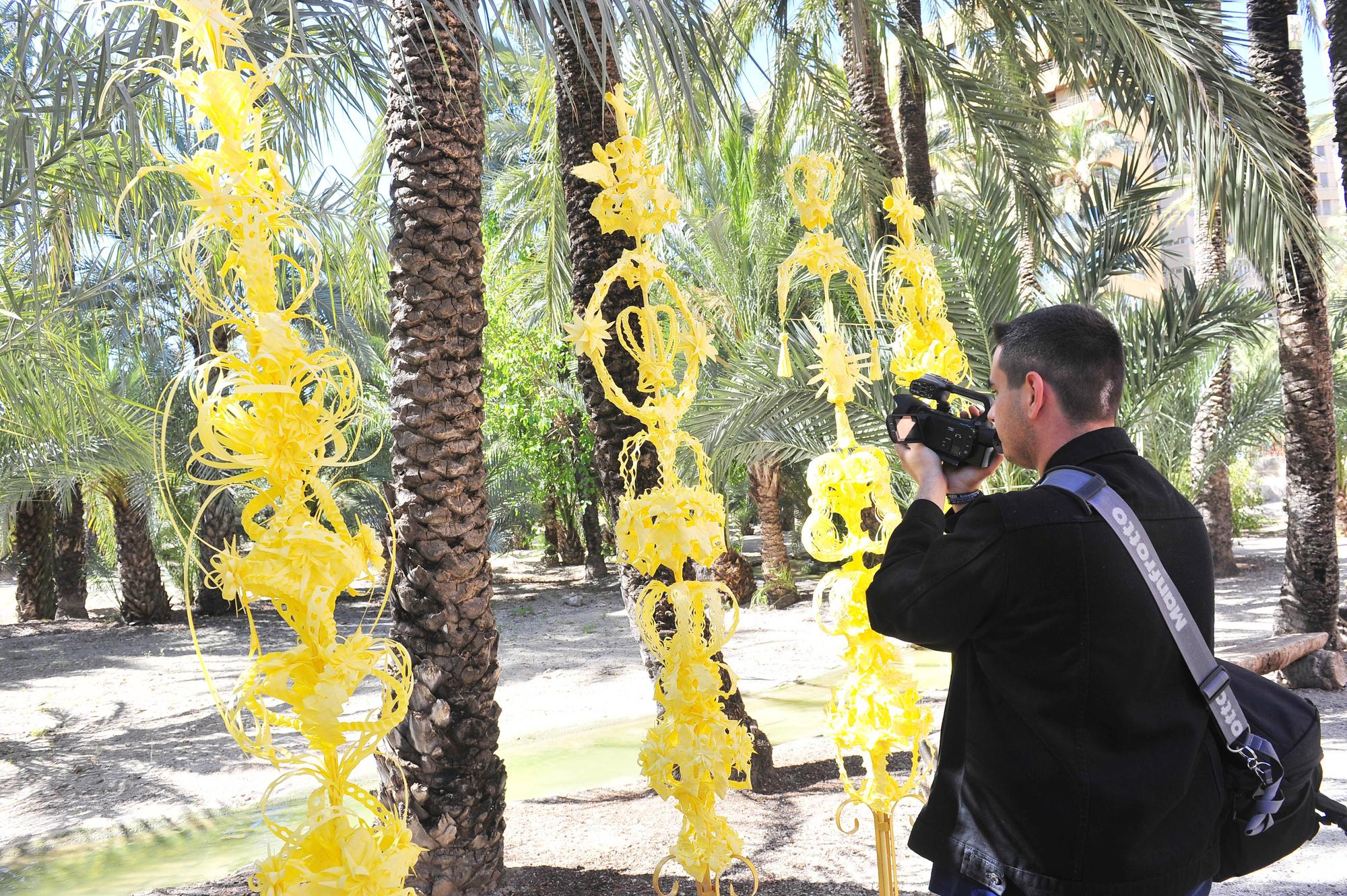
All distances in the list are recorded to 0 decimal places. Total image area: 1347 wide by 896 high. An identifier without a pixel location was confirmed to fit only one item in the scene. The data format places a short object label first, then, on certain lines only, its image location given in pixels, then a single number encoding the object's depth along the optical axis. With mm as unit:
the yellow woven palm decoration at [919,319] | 3211
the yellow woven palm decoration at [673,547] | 2367
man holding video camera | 1704
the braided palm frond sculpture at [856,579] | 2869
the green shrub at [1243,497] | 19766
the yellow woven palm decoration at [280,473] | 1698
